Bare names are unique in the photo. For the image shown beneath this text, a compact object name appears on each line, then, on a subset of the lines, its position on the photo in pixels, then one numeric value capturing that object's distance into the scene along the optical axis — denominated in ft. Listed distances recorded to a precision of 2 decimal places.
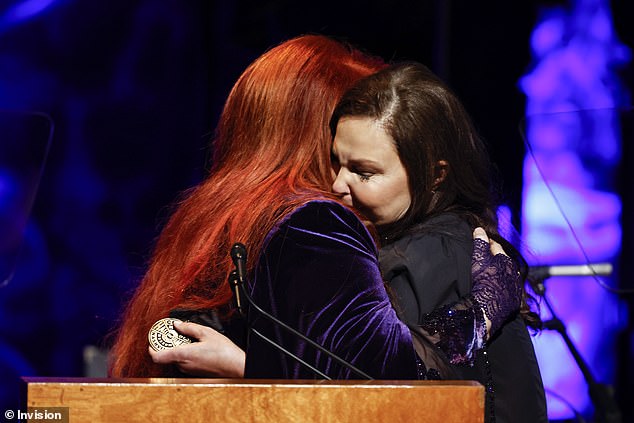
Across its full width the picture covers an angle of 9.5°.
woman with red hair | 20.92
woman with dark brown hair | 21.81
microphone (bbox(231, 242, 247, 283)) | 20.67
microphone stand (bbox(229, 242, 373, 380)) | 20.67
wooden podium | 19.94
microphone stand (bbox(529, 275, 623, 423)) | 24.91
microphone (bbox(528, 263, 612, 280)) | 25.54
